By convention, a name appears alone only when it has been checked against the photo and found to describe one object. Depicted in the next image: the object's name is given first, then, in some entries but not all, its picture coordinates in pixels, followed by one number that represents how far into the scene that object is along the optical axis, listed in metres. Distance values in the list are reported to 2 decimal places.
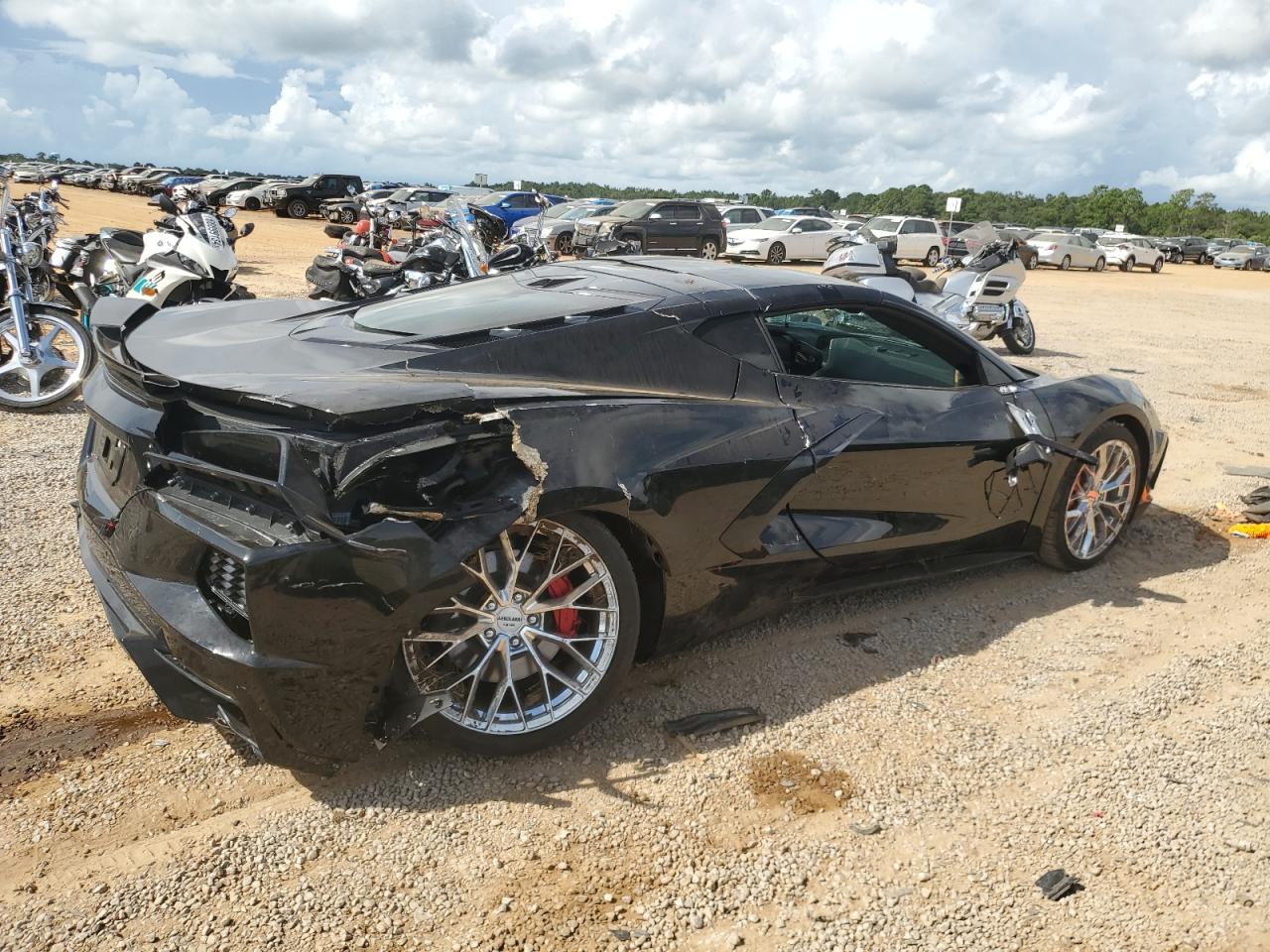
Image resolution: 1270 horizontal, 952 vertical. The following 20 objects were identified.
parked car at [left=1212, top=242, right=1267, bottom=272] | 43.06
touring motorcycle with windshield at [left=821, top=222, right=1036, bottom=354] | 10.50
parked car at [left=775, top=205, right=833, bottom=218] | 38.94
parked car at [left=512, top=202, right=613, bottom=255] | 17.67
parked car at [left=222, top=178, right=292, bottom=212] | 37.94
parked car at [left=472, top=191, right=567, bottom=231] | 29.86
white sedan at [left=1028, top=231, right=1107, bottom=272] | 34.16
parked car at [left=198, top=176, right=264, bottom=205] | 37.01
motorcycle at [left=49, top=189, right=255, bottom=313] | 7.86
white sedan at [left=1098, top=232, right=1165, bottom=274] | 36.75
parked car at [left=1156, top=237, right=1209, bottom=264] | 47.28
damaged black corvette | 2.45
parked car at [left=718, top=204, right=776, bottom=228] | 29.22
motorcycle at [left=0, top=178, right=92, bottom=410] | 6.77
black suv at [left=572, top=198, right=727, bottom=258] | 23.98
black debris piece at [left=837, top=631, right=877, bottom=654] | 3.78
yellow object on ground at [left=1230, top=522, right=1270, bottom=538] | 5.41
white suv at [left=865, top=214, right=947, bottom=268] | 30.17
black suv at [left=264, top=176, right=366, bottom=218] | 37.16
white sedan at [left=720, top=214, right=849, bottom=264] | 26.75
